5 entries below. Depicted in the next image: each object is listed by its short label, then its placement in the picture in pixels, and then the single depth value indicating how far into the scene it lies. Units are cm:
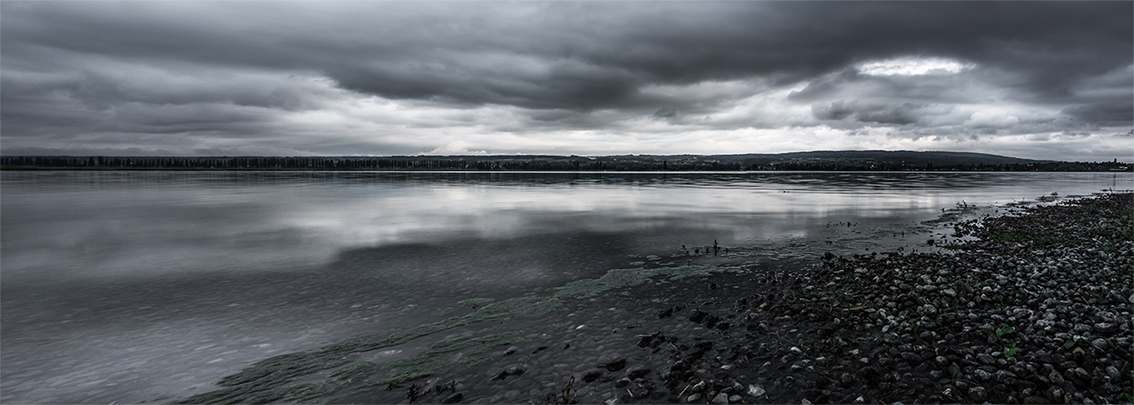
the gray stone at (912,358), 775
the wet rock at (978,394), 653
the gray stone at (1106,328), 785
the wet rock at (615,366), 840
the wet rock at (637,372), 802
